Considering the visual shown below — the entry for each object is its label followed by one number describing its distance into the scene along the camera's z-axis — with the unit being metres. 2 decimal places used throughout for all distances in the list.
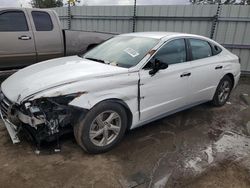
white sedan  2.29
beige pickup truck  4.38
